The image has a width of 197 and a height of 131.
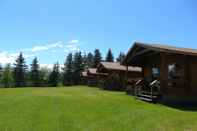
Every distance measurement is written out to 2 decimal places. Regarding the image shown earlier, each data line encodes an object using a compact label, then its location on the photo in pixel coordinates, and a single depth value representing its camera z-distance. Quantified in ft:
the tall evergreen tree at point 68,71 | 121.16
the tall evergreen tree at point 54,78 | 119.38
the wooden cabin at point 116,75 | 61.48
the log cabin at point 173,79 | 27.01
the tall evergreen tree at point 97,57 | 128.90
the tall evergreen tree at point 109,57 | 130.23
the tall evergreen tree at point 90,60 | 134.48
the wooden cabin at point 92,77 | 88.68
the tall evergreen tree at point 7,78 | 124.53
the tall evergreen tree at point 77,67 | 119.75
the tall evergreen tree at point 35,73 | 119.14
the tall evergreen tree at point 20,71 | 114.96
